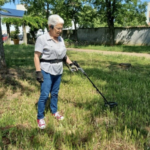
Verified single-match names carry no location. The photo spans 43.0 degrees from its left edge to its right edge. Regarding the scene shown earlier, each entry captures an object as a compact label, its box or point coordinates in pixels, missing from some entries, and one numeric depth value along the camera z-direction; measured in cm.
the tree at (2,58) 663
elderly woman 283
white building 2995
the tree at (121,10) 1805
